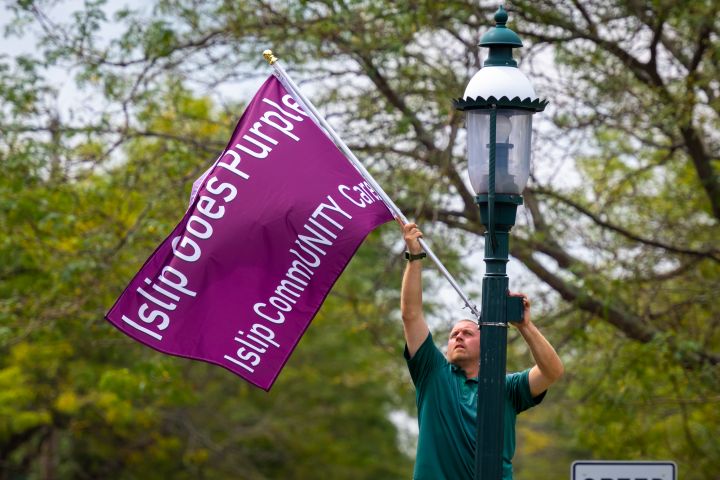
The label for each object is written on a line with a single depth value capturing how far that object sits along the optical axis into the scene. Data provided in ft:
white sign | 47.09
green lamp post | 38.63
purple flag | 43.01
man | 39.58
